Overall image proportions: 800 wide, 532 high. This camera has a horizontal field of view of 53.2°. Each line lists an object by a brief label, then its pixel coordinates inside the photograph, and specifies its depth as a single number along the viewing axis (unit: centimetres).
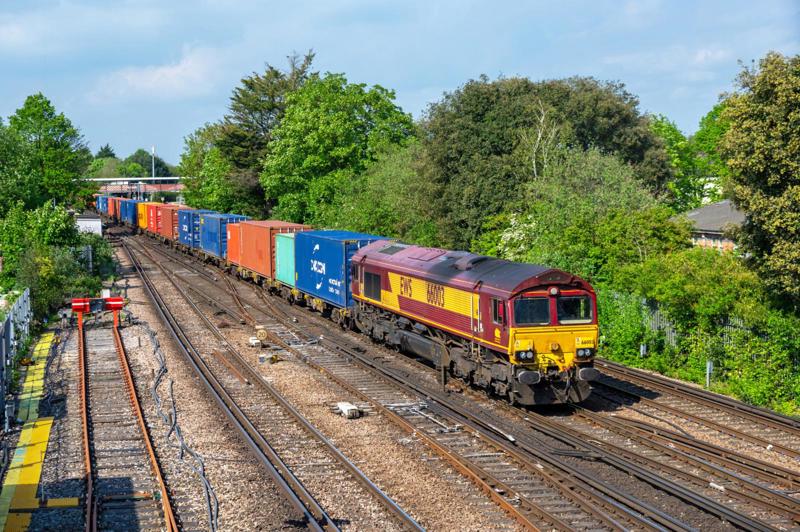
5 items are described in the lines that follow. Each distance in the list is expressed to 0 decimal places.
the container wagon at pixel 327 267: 2947
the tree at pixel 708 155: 6774
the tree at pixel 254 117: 6931
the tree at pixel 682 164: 7094
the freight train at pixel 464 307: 1834
